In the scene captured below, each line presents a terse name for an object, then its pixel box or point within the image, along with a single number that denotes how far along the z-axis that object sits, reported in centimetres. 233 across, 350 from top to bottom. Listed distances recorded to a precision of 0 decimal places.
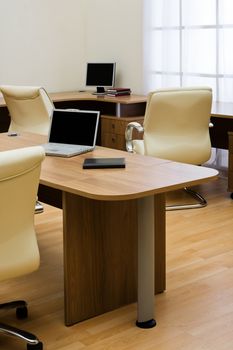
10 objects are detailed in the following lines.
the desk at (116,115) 601
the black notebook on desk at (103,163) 310
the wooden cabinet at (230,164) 527
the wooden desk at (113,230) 281
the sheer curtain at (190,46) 593
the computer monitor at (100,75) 700
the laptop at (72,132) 347
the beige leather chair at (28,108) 546
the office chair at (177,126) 476
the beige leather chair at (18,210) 227
